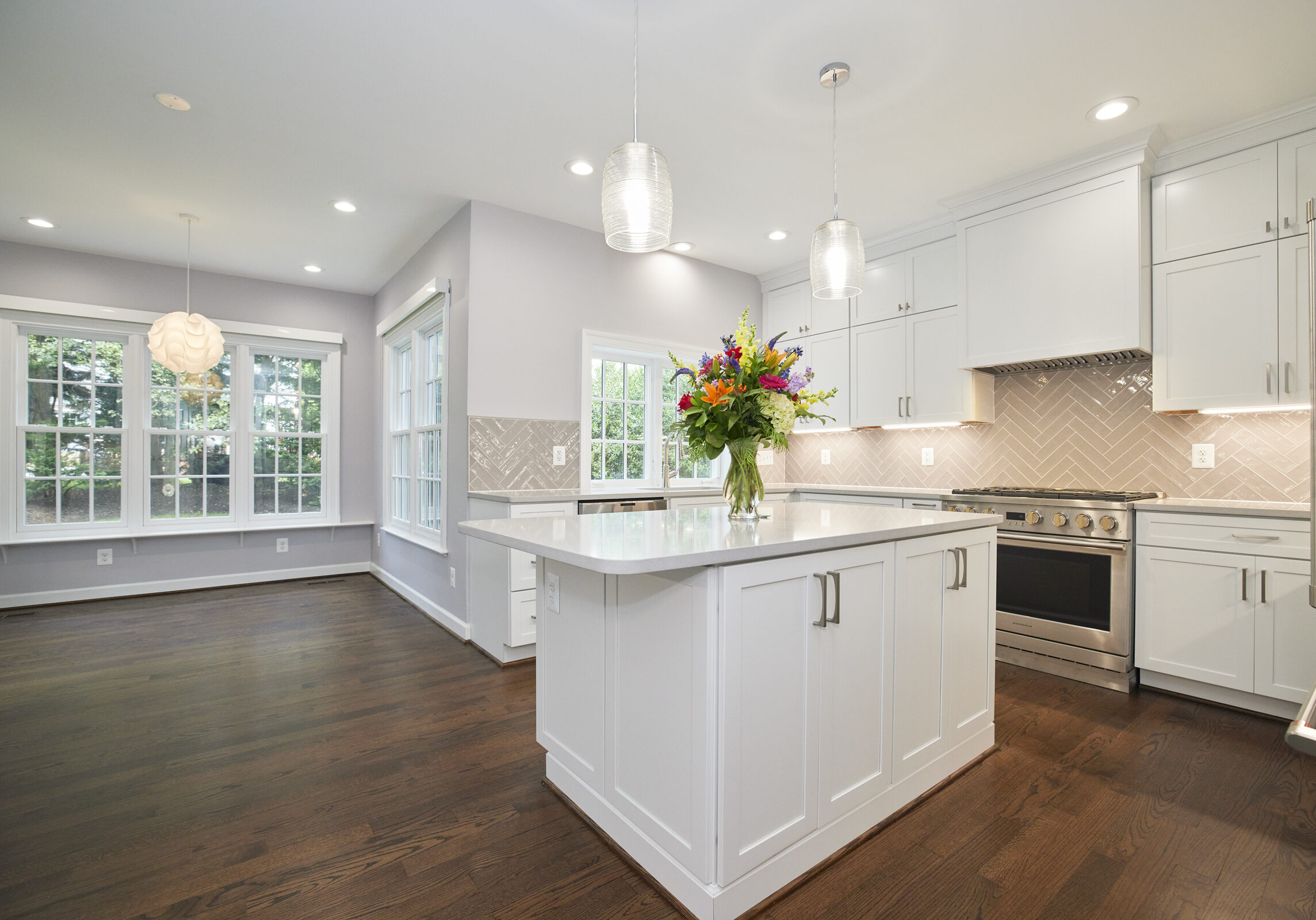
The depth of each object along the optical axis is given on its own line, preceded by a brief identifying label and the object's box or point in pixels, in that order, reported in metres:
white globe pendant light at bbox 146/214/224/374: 4.12
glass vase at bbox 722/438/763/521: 2.07
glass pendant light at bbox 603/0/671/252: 1.72
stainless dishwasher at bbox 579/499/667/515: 3.38
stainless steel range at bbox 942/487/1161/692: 2.91
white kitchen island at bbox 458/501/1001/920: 1.42
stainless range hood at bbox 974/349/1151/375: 3.15
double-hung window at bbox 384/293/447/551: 4.25
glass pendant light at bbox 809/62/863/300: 2.31
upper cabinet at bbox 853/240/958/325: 3.91
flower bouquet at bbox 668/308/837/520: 1.99
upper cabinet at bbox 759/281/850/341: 4.56
